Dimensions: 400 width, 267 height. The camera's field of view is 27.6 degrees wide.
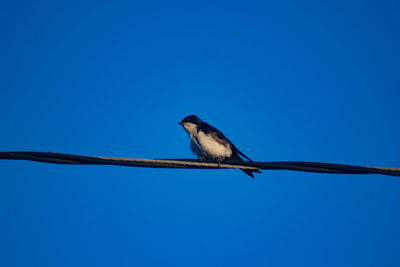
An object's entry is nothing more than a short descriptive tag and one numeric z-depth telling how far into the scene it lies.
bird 14.59
